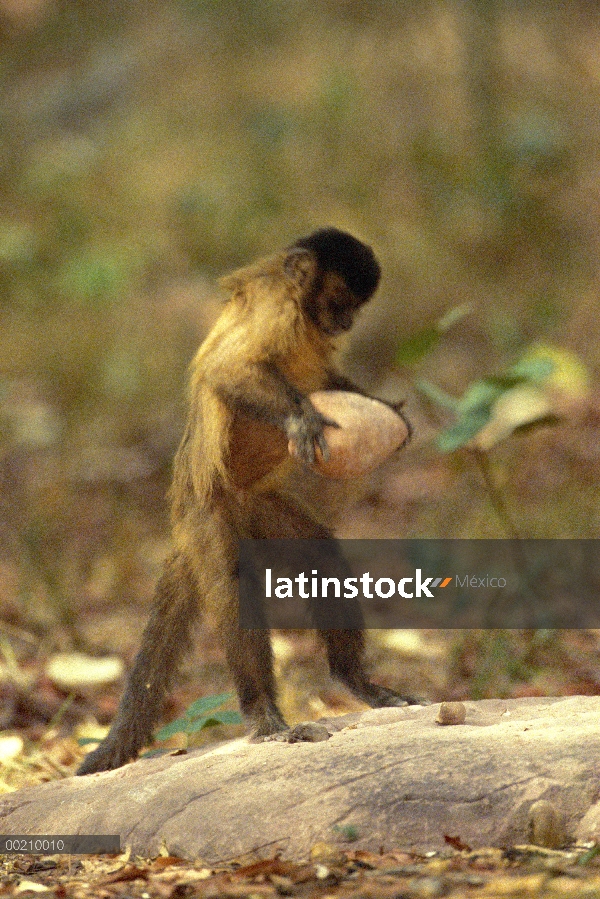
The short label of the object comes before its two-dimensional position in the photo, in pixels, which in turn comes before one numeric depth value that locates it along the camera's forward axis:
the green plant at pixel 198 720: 9.79
